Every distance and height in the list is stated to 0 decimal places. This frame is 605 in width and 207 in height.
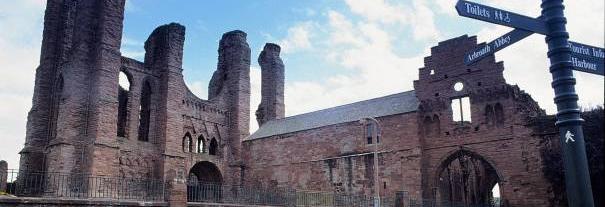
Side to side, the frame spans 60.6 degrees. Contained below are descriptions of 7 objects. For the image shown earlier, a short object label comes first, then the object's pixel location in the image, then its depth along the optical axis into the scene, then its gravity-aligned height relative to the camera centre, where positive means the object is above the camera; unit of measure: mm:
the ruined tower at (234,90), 37031 +6638
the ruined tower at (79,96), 26766 +4732
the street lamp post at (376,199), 20625 -695
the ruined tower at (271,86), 43000 +7943
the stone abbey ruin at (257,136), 26305 +2948
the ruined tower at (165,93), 31500 +5538
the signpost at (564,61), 5473 +1394
